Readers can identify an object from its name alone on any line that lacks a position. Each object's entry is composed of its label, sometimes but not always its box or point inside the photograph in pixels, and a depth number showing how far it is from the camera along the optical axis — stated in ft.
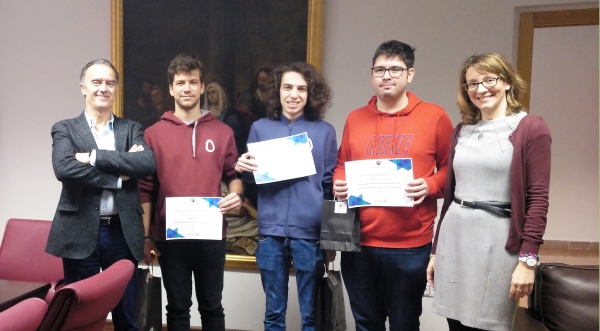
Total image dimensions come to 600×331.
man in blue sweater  7.01
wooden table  5.39
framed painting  10.05
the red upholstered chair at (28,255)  8.48
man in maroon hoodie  7.39
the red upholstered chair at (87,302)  4.30
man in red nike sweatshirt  6.54
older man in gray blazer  6.64
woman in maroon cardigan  5.09
